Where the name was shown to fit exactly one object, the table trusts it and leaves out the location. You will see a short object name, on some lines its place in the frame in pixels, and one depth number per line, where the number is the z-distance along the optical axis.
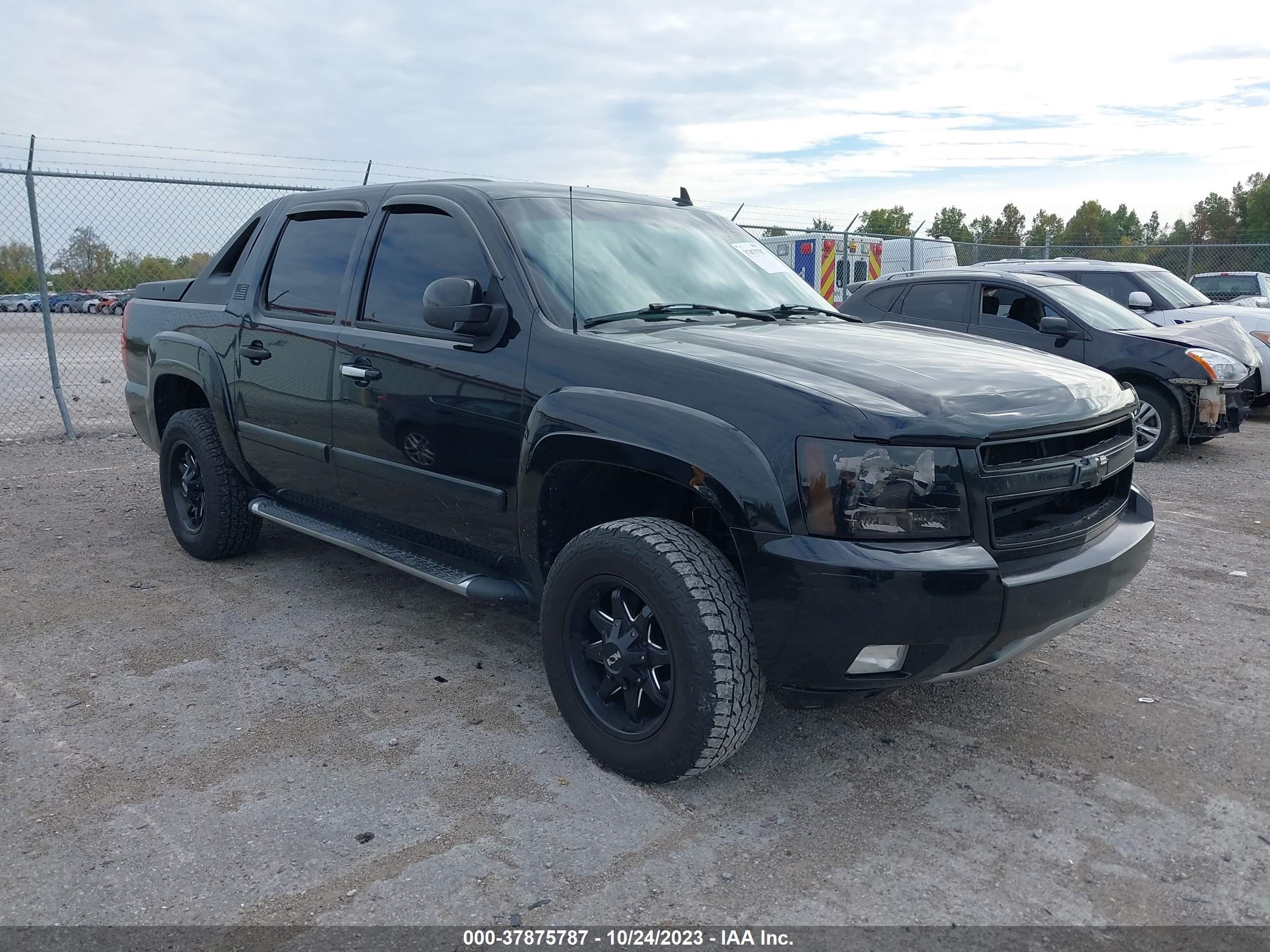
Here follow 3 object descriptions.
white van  19.12
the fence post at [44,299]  8.53
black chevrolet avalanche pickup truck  2.72
